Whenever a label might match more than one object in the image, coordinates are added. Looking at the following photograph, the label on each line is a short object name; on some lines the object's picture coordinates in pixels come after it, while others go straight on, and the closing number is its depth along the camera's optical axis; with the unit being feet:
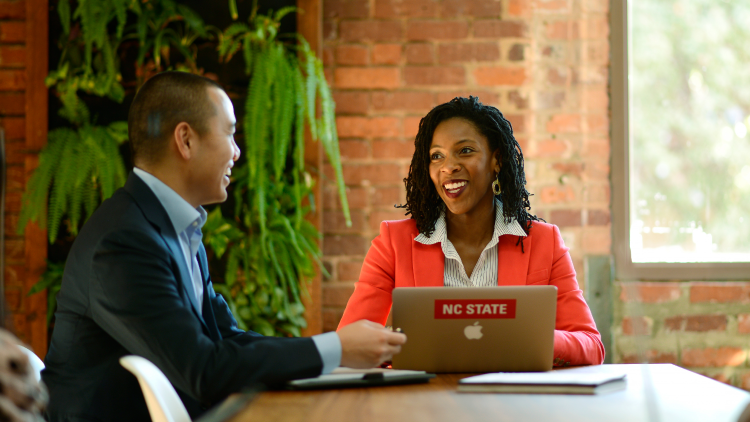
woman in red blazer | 6.24
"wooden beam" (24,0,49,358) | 7.89
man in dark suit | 3.87
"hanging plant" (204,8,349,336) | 7.47
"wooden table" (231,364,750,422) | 3.30
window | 8.66
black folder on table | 3.99
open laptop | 4.35
